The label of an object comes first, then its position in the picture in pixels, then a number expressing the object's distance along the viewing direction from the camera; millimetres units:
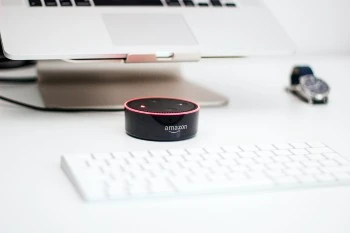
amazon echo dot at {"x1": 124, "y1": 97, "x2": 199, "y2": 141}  935
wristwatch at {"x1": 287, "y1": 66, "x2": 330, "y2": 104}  1153
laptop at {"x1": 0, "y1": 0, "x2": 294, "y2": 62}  987
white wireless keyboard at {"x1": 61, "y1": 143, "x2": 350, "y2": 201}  793
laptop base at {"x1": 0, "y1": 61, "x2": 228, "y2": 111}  1074
